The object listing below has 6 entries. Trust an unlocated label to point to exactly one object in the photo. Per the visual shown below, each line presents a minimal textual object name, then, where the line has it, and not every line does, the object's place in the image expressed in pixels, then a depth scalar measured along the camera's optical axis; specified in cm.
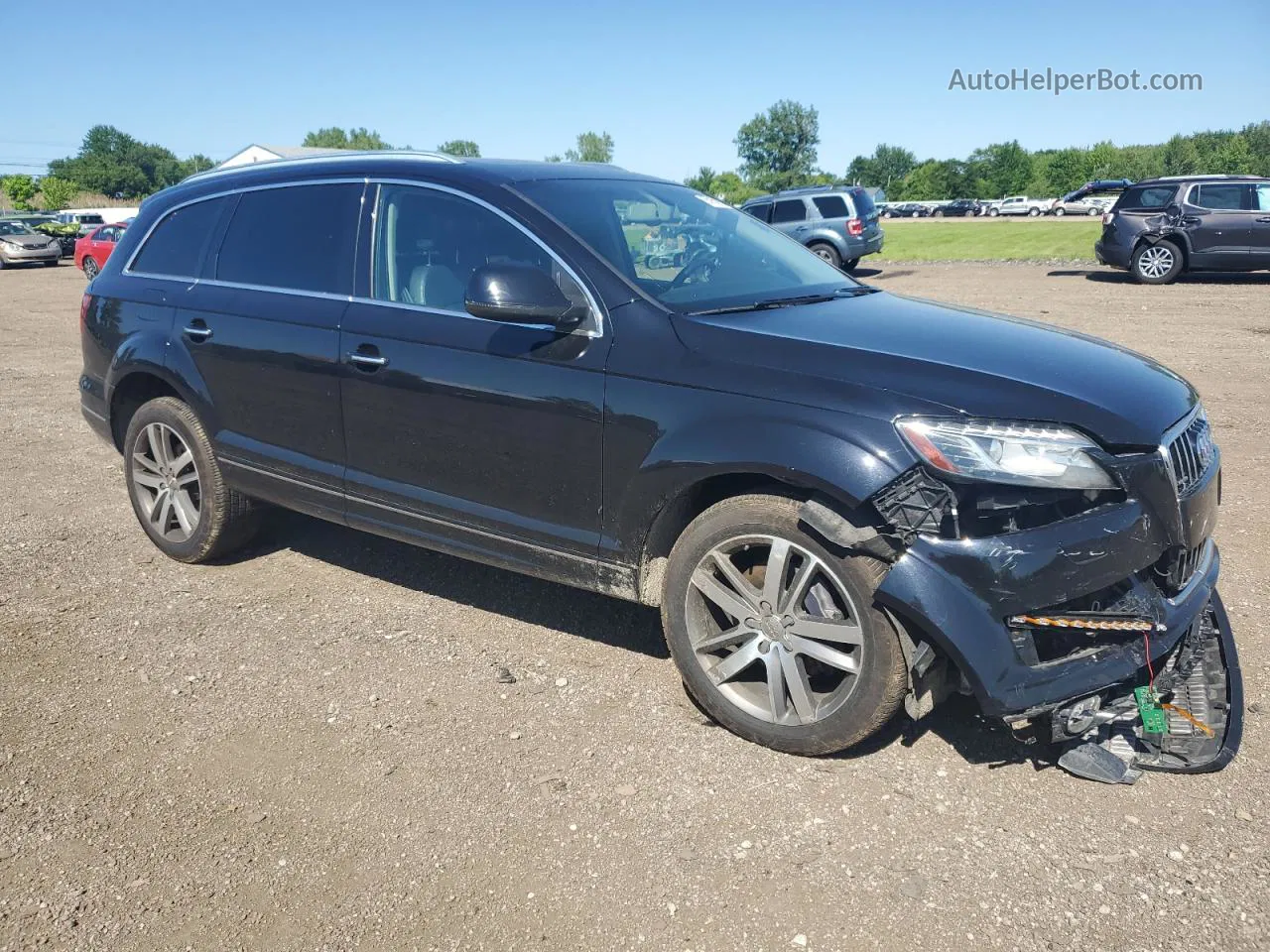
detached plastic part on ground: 306
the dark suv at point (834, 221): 2125
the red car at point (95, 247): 2509
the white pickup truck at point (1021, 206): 7369
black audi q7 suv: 285
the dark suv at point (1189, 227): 1666
